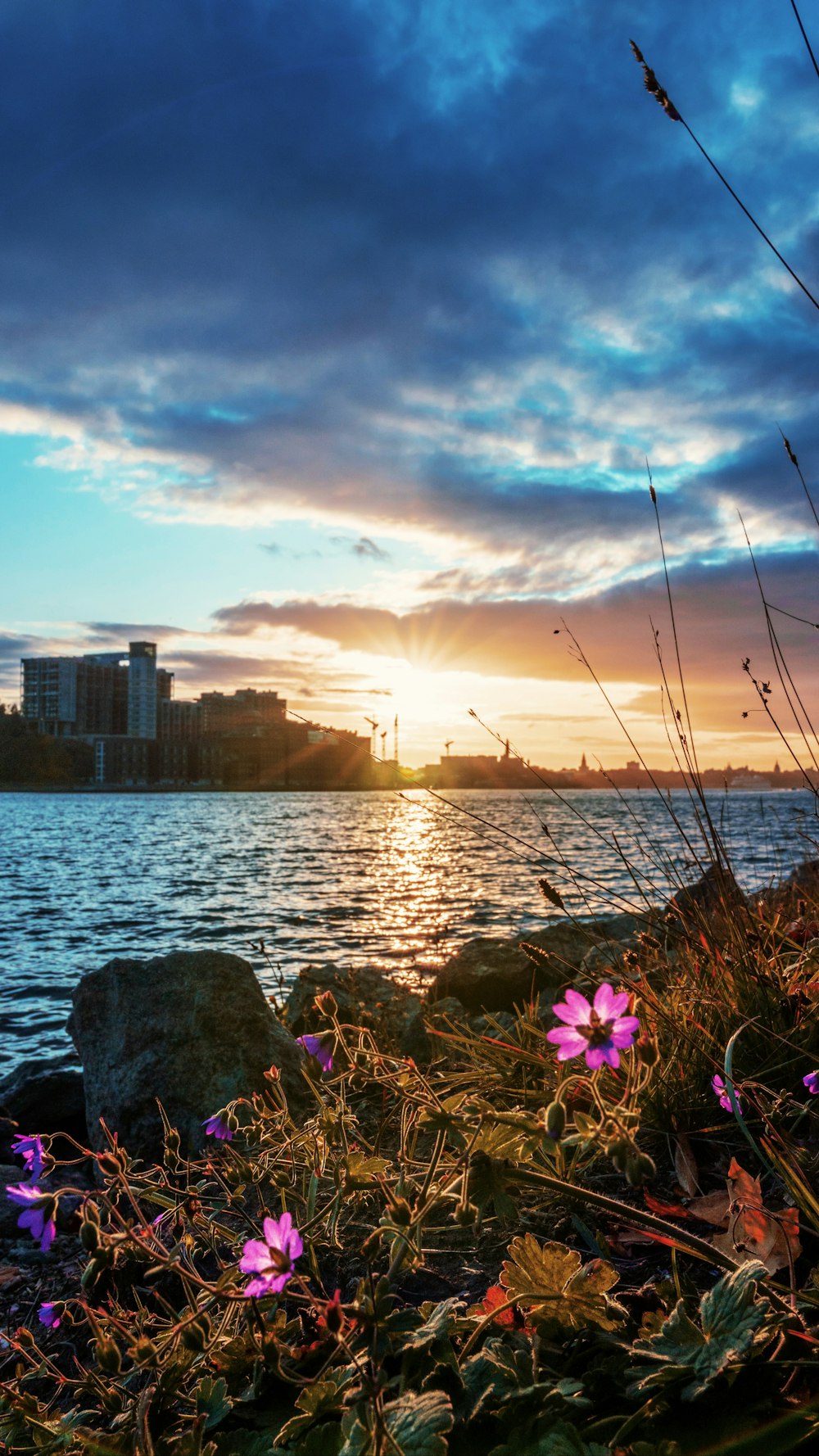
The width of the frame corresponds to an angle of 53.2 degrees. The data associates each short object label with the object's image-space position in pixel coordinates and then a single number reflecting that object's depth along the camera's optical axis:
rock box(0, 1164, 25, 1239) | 3.24
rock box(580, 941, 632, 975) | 3.29
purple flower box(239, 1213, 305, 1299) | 1.28
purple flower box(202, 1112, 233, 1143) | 2.02
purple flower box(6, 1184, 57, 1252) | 1.48
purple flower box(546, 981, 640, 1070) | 1.30
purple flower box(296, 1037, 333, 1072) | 1.89
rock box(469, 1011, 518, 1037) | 5.25
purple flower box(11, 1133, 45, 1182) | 1.84
